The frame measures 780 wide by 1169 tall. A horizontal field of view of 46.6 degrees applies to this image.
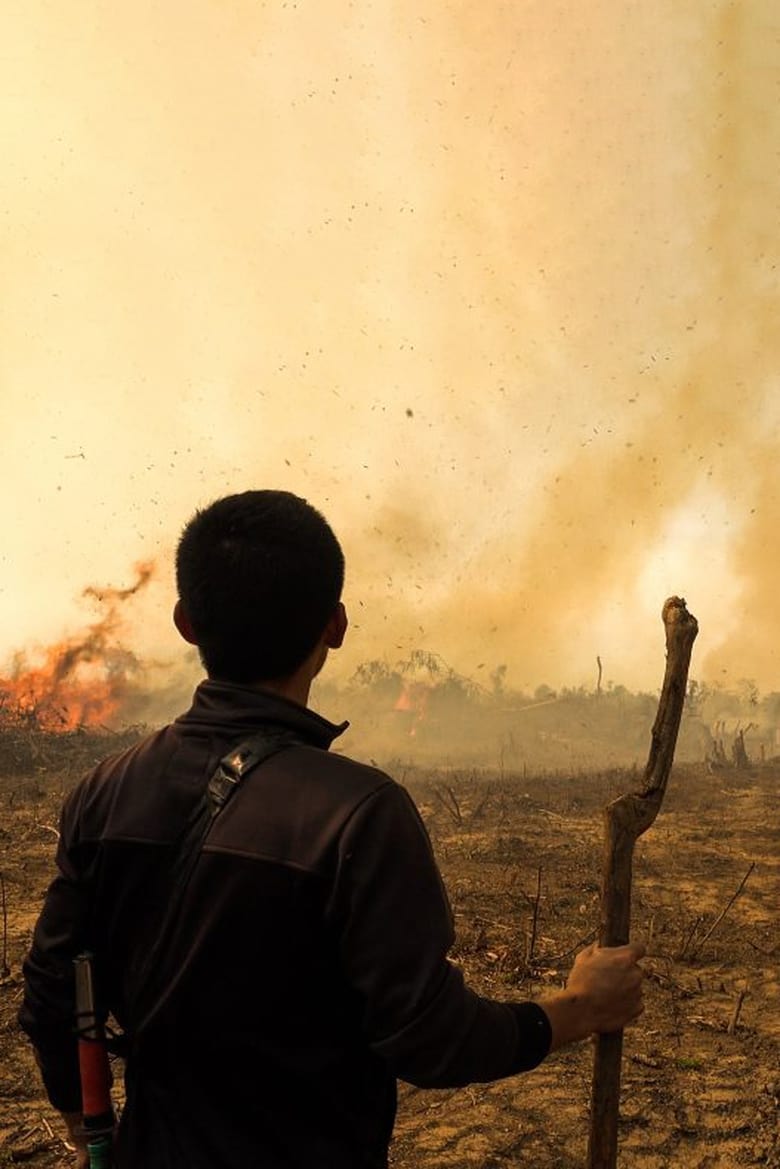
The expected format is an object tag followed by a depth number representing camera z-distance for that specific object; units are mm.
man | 1393
